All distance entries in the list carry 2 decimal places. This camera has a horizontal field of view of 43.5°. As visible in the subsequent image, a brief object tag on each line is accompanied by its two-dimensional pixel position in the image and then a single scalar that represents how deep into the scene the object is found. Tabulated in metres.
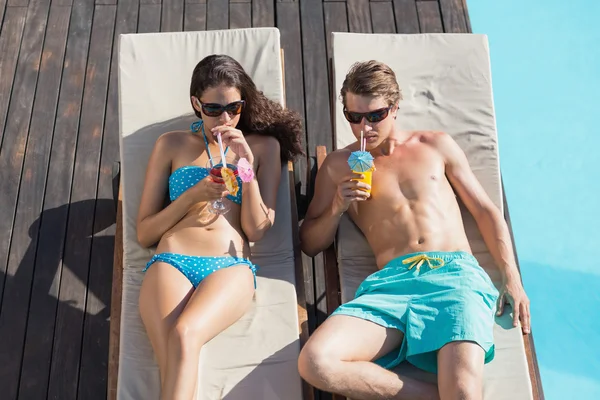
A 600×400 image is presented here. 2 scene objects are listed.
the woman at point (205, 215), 3.21
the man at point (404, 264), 3.05
